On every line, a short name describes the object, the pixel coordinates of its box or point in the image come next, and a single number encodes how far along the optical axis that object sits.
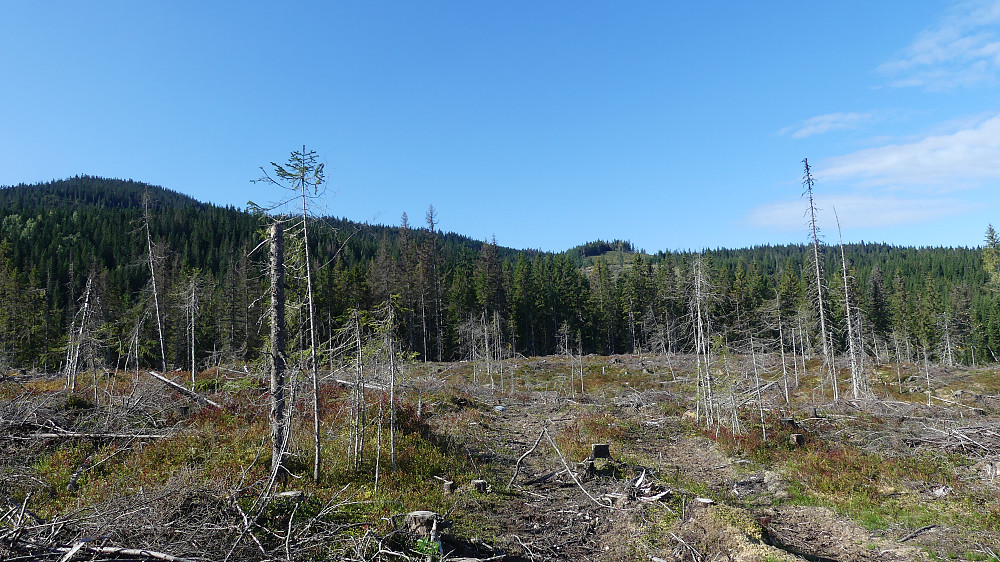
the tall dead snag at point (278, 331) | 11.78
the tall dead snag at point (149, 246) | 26.10
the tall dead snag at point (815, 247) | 26.93
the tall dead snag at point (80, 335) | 16.66
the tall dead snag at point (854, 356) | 25.95
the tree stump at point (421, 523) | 7.84
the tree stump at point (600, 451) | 14.48
